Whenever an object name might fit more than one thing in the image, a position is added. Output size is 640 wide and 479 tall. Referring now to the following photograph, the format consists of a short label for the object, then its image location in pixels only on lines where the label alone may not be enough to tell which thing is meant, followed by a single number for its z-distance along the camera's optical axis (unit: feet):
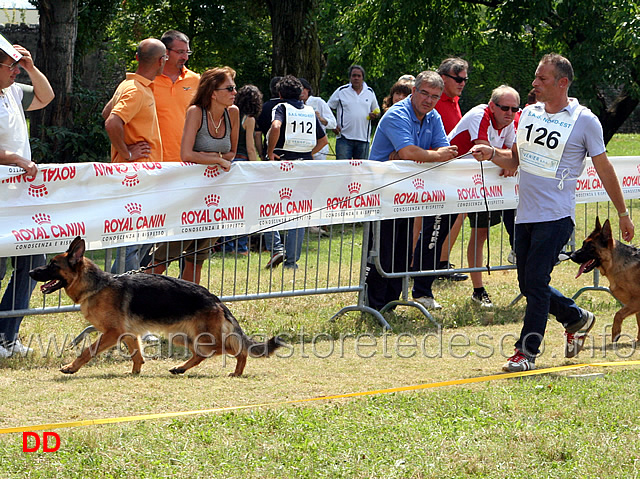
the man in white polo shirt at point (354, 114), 89.85
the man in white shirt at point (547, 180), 40.97
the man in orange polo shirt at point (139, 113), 47.47
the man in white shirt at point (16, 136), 41.43
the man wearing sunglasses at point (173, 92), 53.16
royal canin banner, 42.63
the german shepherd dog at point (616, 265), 49.62
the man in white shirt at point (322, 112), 86.48
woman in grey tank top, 47.42
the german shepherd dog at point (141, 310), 39.95
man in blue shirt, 52.55
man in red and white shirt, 57.19
